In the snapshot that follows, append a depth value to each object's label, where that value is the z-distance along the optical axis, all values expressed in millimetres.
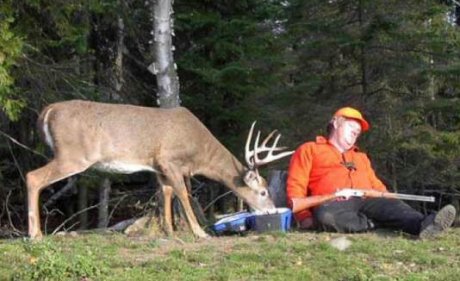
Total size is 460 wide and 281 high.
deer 9047
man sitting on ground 8148
